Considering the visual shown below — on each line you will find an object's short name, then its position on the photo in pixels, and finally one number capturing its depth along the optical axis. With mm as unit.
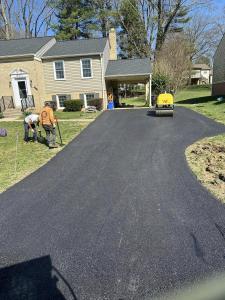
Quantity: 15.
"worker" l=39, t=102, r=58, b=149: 10828
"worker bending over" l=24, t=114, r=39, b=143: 11930
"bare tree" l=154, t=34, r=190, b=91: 34625
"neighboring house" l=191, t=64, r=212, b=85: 70325
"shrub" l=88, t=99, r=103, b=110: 23719
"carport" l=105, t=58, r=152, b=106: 24844
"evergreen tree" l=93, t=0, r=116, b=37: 43781
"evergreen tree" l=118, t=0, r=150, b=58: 41594
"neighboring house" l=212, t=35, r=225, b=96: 29484
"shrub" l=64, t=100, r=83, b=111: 23344
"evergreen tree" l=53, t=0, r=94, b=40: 43438
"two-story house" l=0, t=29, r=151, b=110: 22953
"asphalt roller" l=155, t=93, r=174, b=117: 17094
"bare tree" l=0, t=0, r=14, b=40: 42438
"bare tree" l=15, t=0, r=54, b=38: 46969
